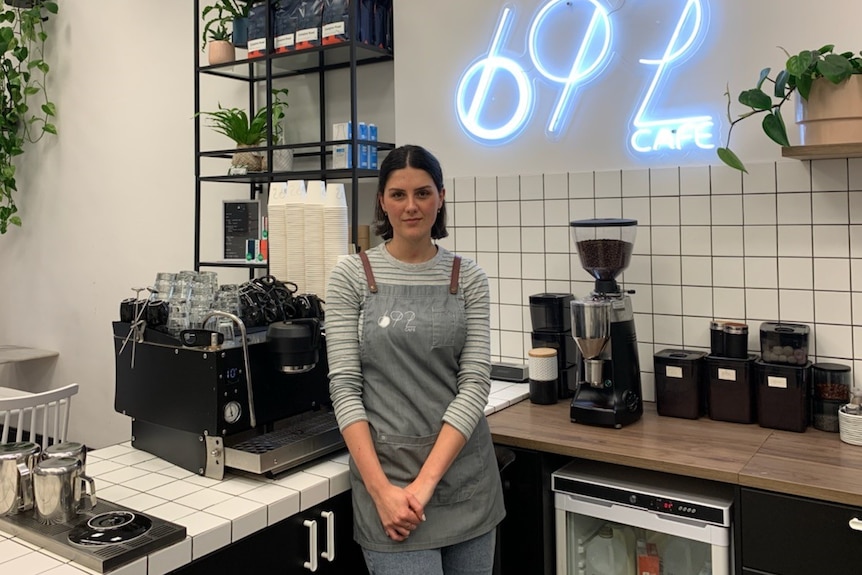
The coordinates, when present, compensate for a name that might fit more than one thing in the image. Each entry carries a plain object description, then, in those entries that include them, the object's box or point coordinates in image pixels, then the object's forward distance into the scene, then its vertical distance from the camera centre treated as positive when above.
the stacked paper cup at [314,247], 2.40 +0.16
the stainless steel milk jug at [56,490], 1.46 -0.39
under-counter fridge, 1.87 -0.62
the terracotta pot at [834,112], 1.98 +0.49
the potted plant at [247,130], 3.40 +0.77
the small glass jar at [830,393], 2.13 -0.30
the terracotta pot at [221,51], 3.48 +1.16
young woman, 1.65 -0.22
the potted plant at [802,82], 1.96 +0.58
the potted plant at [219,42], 3.48 +1.21
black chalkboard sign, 3.47 +0.33
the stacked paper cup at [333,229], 2.40 +0.21
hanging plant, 4.45 +1.31
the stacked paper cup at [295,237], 2.45 +0.19
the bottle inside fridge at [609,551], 2.18 -0.78
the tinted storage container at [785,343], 2.18 -0.16
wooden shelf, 2.00 +0.39
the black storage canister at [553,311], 2.58 -0.07
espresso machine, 1.74 -0.25
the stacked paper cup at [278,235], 2.48 +0.20
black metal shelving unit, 3.10 +1.02
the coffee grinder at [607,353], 2.22 -0.19
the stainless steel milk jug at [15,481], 1.52 -0.39
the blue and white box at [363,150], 3.16 +0.62
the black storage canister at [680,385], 2.30 -0.30
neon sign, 2.46 +0.79
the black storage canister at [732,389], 2.24 -0.30
